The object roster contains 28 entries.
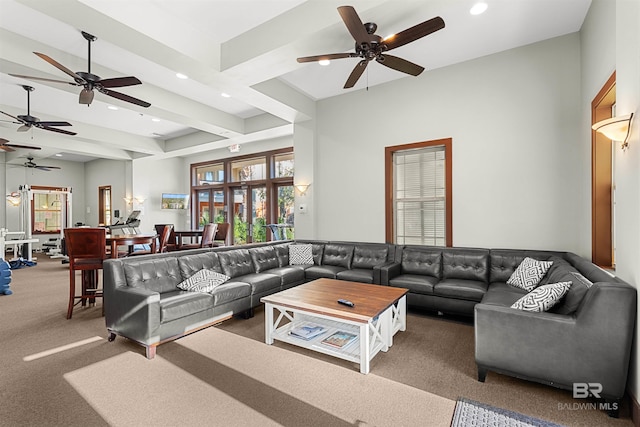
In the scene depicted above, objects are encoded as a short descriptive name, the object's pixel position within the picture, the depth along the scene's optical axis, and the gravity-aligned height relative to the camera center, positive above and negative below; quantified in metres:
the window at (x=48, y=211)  11.46 +0.09
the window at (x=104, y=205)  11.38 +0.30
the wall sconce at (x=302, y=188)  6.23 +0.48
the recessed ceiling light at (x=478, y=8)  3.28 +2.19
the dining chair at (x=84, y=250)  4.01 -0.49
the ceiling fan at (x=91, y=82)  3.86 +1.69
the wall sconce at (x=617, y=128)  2.18 +0.59
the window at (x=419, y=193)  4.92 +0.30
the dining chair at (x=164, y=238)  5.87 -0.48
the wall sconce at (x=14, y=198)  10.33 +0.51
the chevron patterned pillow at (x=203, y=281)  3.59 -0.83
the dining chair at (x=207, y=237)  6.94 -0.55
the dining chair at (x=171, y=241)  6.95 -0.71
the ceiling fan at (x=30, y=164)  9.40 +1.54
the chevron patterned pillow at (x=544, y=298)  2.42 -0.69
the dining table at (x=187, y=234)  7.49 -0.52
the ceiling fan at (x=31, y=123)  5.44 +1.62
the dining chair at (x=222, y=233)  8.30 -0.56
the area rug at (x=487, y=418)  1.97 -1.35
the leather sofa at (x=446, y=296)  2.11 -0.88
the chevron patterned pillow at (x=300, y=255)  5.41 -0.76
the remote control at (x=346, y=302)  2.93 -0.87
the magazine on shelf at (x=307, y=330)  3.07 -1.22
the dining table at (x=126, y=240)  4.68 -0.44
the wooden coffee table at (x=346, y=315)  2.71 -0.97
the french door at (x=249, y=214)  8.83 -0.06
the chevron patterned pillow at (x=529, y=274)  3.49 -0.73
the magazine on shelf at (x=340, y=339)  2.89 -1.23
